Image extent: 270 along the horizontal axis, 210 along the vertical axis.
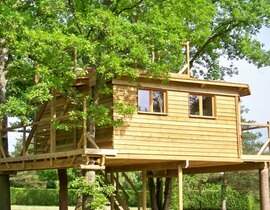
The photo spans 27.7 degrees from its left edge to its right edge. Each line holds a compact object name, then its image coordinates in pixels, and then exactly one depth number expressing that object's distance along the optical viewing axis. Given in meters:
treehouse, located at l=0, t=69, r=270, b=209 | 19.88
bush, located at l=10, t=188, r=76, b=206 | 45.81
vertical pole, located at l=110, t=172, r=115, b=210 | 23.47
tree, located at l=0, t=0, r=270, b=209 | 17.80
